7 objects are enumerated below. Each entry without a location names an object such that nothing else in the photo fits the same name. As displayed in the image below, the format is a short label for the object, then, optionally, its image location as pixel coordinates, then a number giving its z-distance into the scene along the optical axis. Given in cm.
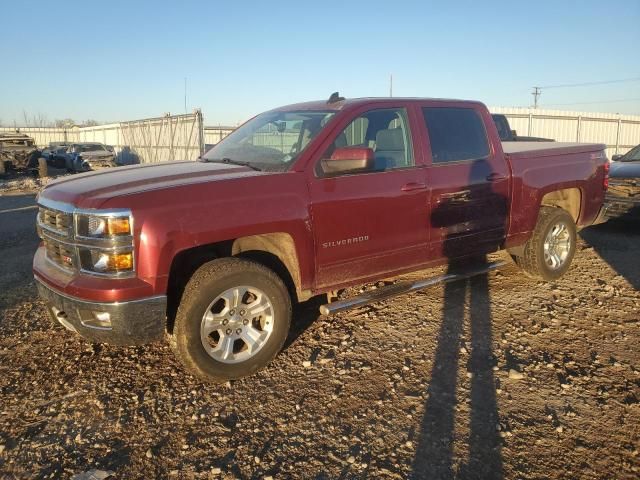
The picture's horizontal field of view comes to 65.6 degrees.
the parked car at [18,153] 2164
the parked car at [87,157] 2248
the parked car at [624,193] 780
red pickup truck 311
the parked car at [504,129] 1189
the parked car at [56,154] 2808
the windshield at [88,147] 2527
